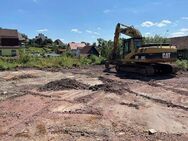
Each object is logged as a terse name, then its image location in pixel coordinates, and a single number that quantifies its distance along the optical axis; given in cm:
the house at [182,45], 1751
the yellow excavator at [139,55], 802
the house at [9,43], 2262
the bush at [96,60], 1404
